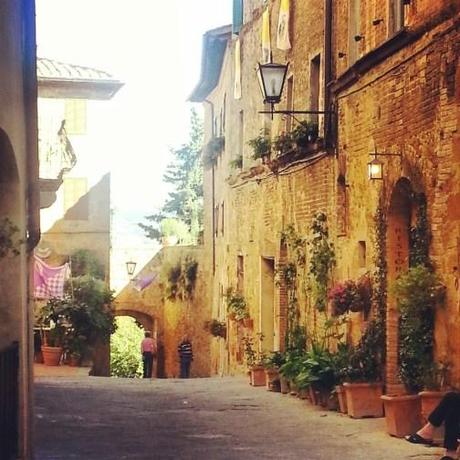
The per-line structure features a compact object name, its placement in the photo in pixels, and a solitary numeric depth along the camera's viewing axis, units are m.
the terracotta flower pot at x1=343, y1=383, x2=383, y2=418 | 12.97
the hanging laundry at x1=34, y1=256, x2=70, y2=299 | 24.95
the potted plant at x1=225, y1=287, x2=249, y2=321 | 23.67
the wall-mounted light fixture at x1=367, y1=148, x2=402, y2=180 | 13.04
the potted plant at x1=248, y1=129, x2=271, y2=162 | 20.69
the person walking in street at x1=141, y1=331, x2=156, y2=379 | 30.41
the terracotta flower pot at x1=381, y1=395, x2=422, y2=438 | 10.98
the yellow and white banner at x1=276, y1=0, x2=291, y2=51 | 19.86
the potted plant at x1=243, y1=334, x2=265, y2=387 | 19.50
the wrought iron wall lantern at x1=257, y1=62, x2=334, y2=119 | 16.20
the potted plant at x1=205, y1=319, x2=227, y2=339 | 27.25
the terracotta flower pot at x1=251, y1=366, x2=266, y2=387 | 19.47
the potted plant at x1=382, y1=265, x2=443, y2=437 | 11.00
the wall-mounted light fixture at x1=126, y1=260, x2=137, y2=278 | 34.72
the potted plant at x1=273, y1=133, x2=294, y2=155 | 18.72
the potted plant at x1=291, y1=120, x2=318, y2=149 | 17.41
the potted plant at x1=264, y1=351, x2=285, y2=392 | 17.81
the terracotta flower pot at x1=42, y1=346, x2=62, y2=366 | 25.39
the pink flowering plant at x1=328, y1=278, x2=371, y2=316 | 13.73
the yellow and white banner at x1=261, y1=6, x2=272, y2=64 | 21.64
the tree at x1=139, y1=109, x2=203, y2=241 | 60.66
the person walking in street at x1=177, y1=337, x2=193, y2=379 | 31.41
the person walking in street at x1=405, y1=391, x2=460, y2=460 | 9.34
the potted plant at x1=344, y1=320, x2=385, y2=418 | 12.98
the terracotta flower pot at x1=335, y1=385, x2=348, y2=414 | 13.35
